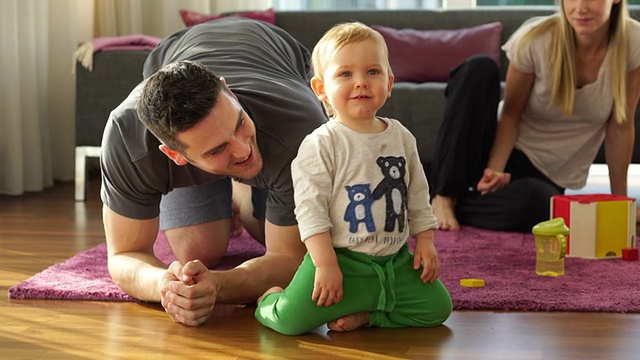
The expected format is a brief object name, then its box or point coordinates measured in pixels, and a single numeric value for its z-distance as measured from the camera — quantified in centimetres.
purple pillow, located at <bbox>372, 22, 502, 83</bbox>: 404
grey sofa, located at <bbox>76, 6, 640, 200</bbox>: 360
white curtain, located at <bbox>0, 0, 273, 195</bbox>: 390
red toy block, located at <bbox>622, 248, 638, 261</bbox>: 247
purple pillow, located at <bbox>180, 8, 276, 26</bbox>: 421
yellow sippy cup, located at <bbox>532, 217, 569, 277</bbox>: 230
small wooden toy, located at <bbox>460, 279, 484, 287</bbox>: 219
